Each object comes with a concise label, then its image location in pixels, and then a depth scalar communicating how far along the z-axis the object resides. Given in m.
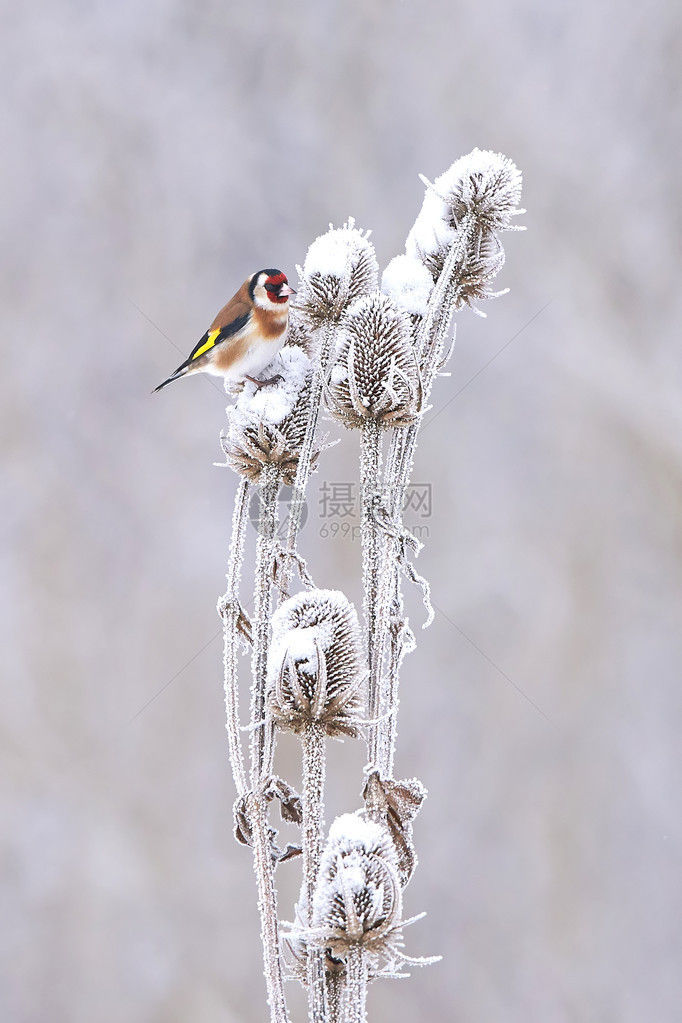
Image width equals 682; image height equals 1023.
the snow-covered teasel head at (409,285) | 6.98
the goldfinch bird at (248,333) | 7.06
